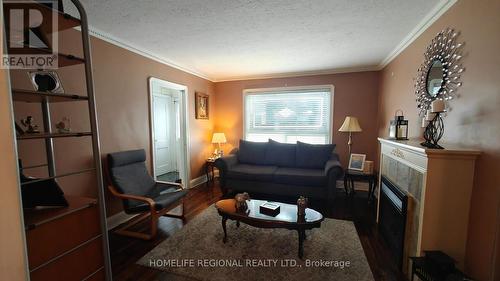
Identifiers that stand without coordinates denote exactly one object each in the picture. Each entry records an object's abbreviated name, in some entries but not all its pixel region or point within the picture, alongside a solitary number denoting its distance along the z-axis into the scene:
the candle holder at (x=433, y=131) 1.64
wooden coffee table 1.98
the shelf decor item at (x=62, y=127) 1.41
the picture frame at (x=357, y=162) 3.58
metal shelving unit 1.12
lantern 2.38
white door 4.79
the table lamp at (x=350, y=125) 3.72
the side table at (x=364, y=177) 3.33
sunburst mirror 1.69
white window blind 4.34
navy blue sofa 3.28
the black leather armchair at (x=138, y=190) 2.36
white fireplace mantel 1.46
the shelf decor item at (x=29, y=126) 1.25
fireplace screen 1.85
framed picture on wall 4.29
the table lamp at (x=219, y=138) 4.60
